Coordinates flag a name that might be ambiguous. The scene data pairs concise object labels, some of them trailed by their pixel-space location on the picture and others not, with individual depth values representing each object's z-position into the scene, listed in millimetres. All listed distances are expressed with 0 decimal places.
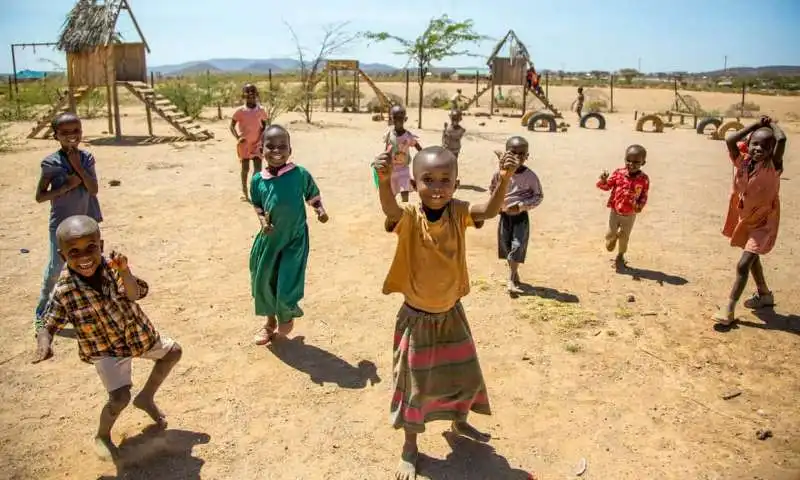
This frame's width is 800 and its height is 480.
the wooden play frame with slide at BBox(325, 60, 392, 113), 23938
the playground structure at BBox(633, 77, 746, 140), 18567
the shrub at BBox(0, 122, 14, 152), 13766
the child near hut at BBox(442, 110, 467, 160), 9188
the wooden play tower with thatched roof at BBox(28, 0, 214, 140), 15273
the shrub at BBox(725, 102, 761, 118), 29109
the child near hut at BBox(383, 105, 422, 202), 7680
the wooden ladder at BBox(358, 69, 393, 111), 23055
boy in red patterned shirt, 6008
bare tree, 21953
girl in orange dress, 4793
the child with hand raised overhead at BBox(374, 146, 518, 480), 2977
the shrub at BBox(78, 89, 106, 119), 22945
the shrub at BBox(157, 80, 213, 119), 22188
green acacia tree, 20859
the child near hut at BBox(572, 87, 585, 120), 24130
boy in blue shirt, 4242
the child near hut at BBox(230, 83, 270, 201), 8391
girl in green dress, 4184
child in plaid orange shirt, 2783
